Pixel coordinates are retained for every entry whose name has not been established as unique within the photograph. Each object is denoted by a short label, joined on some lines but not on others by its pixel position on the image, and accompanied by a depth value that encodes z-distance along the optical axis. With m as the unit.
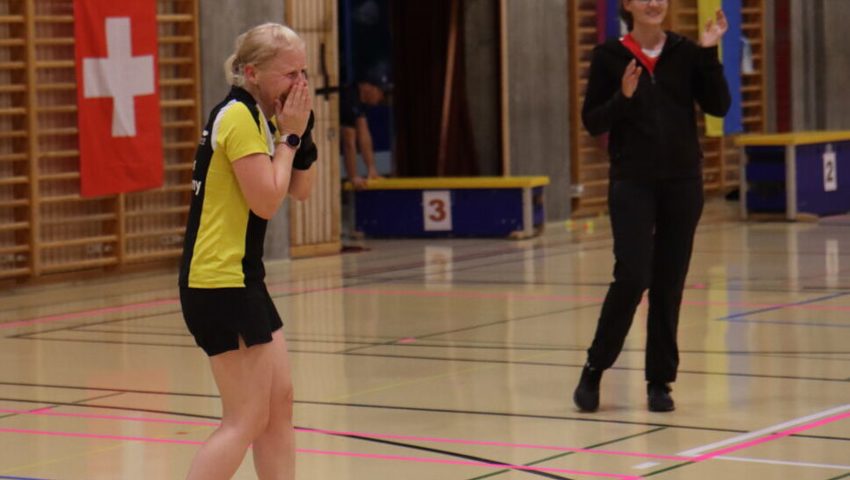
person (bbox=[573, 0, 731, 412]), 12.00
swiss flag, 22.24
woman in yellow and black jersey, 8.01
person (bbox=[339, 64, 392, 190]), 27.86
